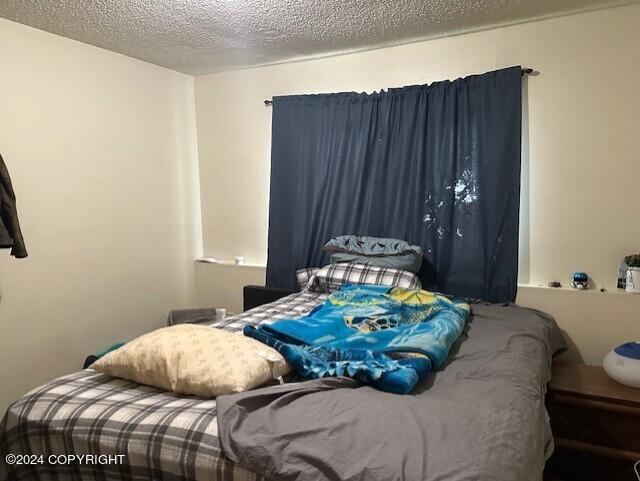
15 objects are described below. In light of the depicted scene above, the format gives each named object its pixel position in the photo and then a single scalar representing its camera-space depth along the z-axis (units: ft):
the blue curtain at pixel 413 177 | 9.18
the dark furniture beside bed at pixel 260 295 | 11.05
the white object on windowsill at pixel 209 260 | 12.87
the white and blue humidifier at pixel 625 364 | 7.02
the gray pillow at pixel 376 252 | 9.53
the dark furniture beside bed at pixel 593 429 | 6.83
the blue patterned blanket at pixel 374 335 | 5.20
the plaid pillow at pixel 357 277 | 9.20
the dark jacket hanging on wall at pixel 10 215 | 7.70
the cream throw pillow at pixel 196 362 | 4.79
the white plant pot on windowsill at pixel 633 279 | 8.14
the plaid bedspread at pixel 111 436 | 4.11
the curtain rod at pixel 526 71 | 9.04
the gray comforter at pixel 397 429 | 3.68
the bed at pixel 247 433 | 3.79
